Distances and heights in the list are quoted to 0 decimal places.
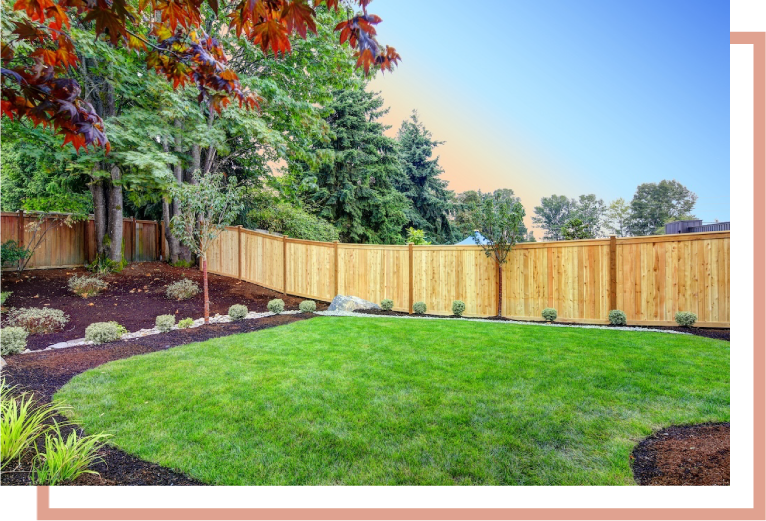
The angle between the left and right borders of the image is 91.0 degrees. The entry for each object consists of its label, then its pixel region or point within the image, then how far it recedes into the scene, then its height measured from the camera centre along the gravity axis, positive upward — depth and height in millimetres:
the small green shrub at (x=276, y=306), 6980 -842
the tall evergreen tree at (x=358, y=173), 14570 +3479
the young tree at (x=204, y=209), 6203 +885
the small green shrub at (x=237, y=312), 6359 -865
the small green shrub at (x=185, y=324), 5613 -940
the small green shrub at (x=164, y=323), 5434 -898
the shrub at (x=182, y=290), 7371 -578
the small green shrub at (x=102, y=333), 4680 -898
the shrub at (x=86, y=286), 6836 -453
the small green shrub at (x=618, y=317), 5691 -879
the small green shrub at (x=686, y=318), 5188 -808
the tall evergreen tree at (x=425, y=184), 18250 +3759
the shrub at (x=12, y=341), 3912 -836
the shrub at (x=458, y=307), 7141 -895
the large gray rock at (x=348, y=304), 7570 -887
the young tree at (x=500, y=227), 6629 +602
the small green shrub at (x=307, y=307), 7207 -887
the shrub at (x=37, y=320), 5020 -793
